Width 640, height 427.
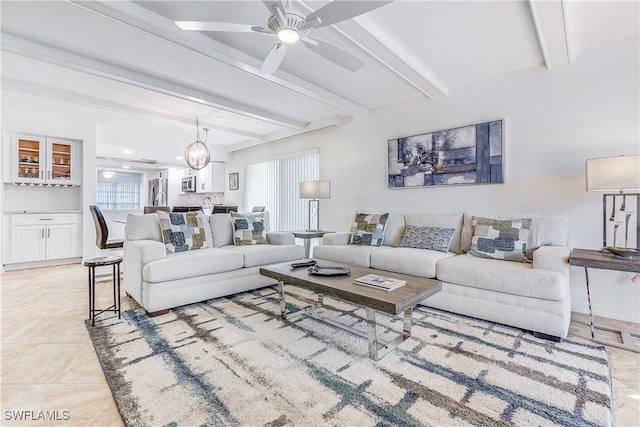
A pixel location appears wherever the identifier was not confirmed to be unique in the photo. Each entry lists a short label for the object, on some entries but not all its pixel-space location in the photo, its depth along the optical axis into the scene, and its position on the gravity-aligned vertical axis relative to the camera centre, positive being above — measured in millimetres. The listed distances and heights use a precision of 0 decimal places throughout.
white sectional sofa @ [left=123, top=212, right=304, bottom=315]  2623 -561
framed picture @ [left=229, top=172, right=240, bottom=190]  7242 +770
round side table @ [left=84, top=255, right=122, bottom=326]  2406 -525
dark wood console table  2002 -360
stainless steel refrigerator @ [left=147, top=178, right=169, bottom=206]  8883 +597
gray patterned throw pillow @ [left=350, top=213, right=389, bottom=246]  3629 -229
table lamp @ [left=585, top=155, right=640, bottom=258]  2098 +266
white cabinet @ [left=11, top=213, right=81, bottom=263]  4363 -420
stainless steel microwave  7809 +730
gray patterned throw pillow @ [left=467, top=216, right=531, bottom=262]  2627 -249
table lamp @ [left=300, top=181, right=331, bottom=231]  4375 +326
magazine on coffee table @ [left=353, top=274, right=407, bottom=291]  1895 -478
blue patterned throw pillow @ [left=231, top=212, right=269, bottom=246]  3707 -243
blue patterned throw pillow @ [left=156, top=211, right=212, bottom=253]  3162 -232
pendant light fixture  4965 +970
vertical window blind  5562 +536
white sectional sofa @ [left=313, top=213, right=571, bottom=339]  2156 -518
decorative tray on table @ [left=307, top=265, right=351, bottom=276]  2229 -463
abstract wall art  3240 +678
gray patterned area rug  1378 -948
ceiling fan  1623 +1158
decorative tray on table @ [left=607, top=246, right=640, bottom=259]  2117 -290
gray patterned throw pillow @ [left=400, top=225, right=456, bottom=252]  3143 -290
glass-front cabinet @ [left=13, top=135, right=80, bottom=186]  4531 +800
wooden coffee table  1701 -510
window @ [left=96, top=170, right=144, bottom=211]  9086 +682
